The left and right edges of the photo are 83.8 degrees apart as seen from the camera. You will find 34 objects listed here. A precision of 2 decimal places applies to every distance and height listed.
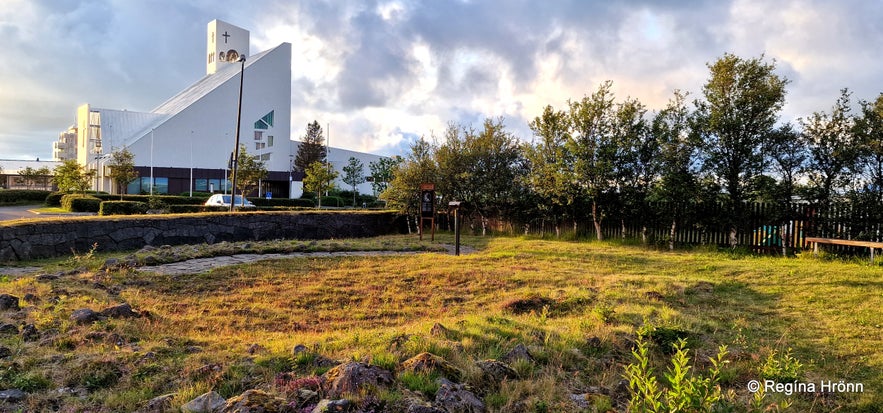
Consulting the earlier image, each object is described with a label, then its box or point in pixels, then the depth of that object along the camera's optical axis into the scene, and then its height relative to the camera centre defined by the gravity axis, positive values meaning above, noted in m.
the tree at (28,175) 53.92 +1.54
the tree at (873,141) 10.55 +1.55
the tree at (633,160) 13.58 +1.27
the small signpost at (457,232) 11.80 -0.75
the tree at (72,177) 33.12 +0.90
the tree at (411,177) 18.09 +0.83
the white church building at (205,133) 49.16 +6.67
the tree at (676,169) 12.68 +0.99
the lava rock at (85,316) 4.69 -1.22
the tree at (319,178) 38.56 +1.48
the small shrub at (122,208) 20.38 -0.70
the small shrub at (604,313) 5.24 -1.17
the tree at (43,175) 54.88 +1.64
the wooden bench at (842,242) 9.20 -0.61
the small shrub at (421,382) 3.12 -1.19
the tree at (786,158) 11.66 +1.27
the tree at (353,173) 54.06 +2.77
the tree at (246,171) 30.30 +1.50
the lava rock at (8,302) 5.10 -1.20
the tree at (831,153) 10.94 +1.32
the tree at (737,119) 11.76 +2.19
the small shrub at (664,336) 4.36 -1.18
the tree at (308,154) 63.47 +5.63
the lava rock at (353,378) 3.03 -1.15
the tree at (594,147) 13.75 +1.61
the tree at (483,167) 17.44 +1.22
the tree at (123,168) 33.19 +1.58
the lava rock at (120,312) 5.02 -1.24
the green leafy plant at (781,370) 3.57 -1.18
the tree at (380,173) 50.02 +2.62
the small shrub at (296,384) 3.08 -1.20
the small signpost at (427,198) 15.81 +0.05
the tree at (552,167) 14.30 +1.08
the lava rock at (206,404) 2.81 -1.22
